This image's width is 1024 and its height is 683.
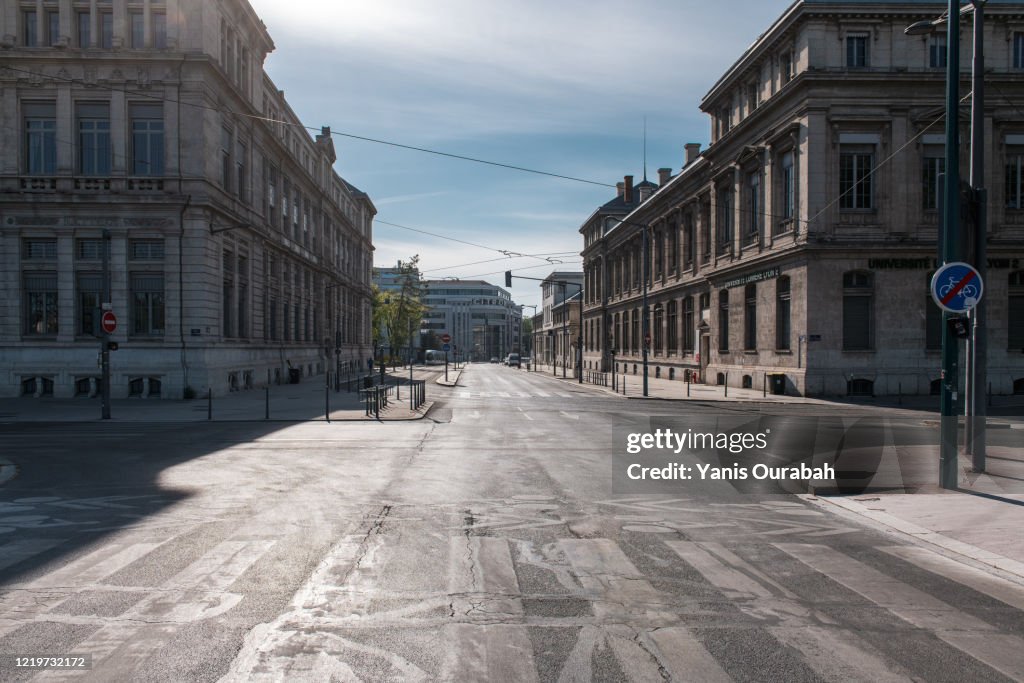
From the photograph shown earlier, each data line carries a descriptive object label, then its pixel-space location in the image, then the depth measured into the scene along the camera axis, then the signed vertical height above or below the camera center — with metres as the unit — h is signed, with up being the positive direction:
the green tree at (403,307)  88.31 +4.74
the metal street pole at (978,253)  11.48 +1.52
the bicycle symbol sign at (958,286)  10.09 +0.84
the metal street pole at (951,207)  10.77 +2.19
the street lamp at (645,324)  34.48 +0.97
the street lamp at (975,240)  10.57 +1.72
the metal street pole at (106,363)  22.41 -0.72
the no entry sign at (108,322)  22.53 +0.68
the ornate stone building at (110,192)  30.58 +6.77
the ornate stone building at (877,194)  31.91 +7.06
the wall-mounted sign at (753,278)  35.50 +3.58
